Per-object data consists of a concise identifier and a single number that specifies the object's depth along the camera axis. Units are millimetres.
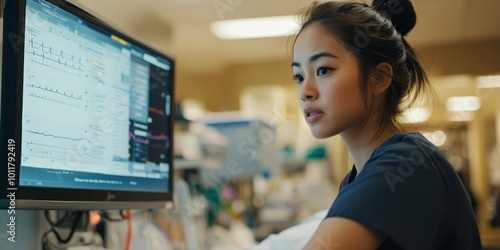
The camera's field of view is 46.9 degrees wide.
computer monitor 1004
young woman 801
